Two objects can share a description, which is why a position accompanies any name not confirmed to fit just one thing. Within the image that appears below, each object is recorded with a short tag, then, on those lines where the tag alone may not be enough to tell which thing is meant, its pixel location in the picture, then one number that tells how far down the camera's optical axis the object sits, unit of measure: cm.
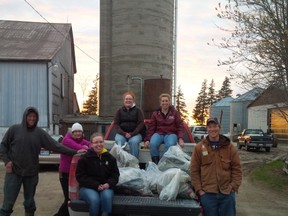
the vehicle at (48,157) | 1035
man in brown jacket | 326
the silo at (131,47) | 1687
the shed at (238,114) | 3820
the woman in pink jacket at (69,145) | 455
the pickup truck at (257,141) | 2007
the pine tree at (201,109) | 7478
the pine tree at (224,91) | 7494
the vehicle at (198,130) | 2853
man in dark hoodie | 403
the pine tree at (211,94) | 7561
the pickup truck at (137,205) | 308
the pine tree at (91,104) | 5546
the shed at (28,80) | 1589
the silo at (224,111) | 4274
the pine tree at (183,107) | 7825
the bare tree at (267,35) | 875
